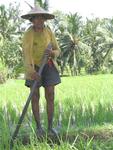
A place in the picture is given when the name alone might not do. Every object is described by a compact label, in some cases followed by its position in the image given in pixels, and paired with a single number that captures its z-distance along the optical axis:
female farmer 6.02
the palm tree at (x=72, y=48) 50.94
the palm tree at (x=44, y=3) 41.59
